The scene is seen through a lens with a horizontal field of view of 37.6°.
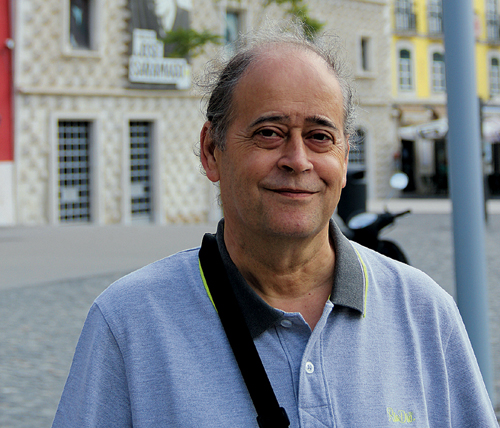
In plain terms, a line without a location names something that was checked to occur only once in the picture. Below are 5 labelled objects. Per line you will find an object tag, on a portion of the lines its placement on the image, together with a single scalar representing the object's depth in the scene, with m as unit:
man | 1.44
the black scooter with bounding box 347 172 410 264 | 6.43
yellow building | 33.06
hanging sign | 20.48
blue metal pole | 3.45
